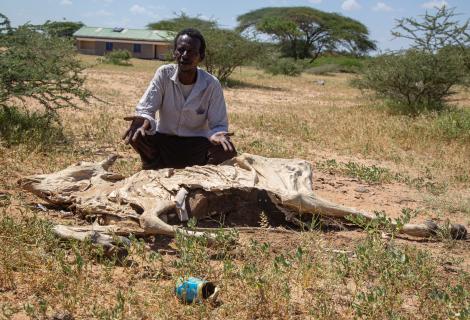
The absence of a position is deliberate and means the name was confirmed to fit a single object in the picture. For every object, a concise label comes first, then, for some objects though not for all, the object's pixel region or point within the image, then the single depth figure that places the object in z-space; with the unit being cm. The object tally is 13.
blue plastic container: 251
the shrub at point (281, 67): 2592
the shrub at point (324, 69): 3018
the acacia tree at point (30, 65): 628
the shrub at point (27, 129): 558
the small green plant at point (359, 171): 563
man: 439
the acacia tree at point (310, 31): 3941
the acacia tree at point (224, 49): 1752
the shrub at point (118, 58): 2612
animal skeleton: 346
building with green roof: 3844
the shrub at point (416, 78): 1065
